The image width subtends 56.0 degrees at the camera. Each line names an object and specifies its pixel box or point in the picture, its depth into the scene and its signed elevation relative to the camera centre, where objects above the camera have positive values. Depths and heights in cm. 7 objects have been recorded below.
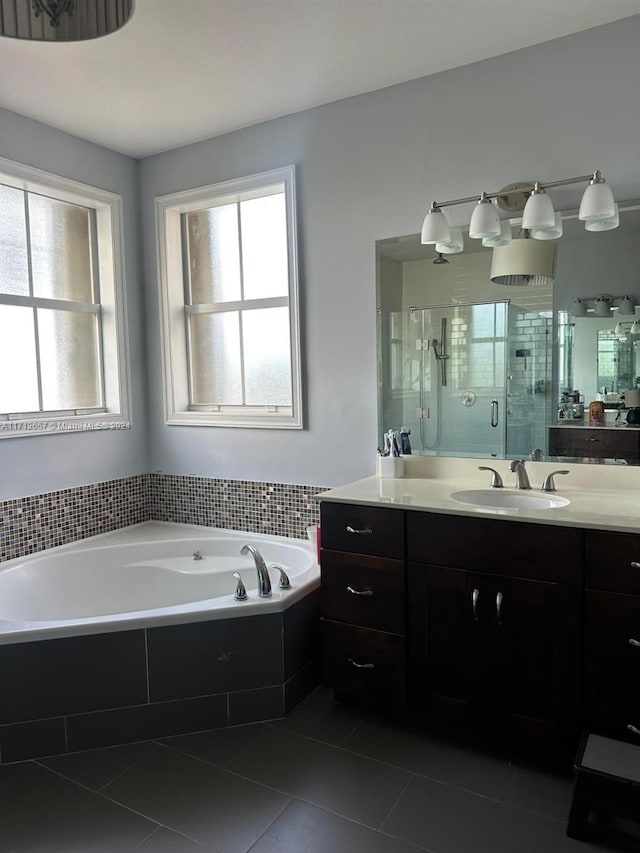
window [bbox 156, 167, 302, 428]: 318 +47
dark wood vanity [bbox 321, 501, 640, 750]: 183 -80
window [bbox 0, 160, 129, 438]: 298 +45
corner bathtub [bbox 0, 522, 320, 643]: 278 -90
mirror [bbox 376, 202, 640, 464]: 231 +14
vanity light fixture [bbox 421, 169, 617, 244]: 214 +64
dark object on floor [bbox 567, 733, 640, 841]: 163 -112
